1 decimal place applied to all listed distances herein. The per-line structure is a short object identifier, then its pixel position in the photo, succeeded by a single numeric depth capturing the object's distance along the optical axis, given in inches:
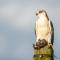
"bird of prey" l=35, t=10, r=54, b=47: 607.8
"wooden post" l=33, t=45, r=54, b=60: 587.6
